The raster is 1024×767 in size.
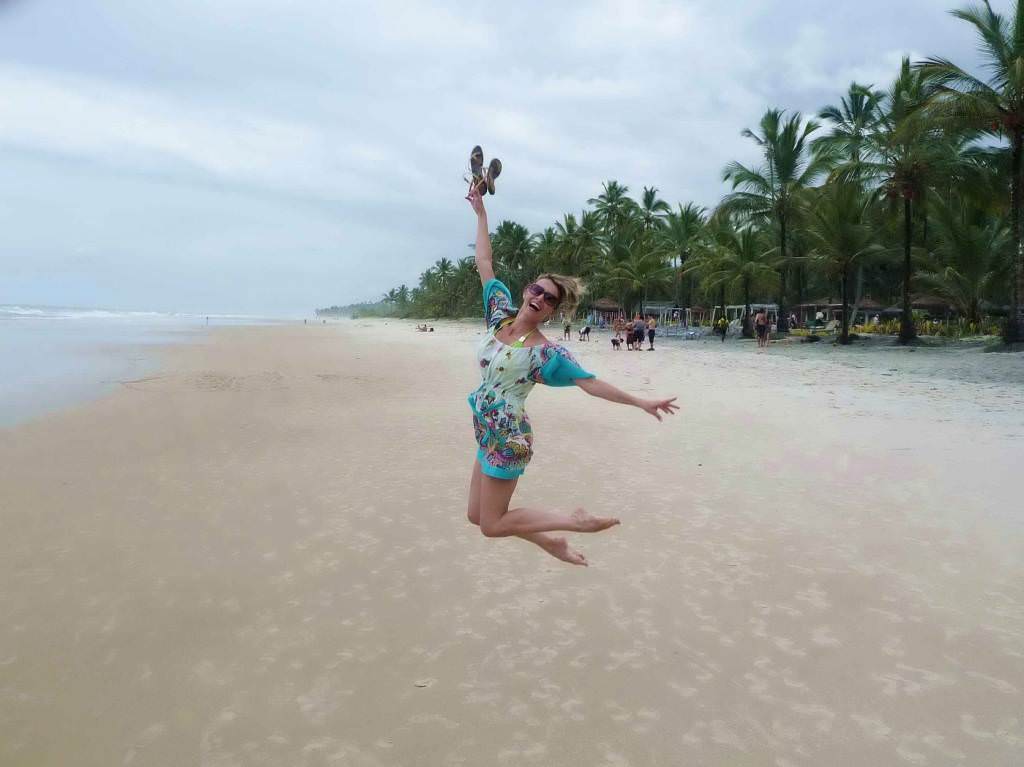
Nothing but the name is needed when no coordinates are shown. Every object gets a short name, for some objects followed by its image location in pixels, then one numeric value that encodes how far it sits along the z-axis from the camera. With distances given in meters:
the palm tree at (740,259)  40.75
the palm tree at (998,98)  21.36
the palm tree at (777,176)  37.62
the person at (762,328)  33.00
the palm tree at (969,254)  38.44
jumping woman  3.38
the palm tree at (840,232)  32.84
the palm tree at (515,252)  81.69
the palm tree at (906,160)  26.72
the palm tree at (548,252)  72.66
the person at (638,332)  31.71
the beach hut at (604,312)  68.69
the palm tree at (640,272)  54.69
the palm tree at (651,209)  67.19
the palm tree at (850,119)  37.12
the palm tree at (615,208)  67.31
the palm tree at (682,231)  59.97
